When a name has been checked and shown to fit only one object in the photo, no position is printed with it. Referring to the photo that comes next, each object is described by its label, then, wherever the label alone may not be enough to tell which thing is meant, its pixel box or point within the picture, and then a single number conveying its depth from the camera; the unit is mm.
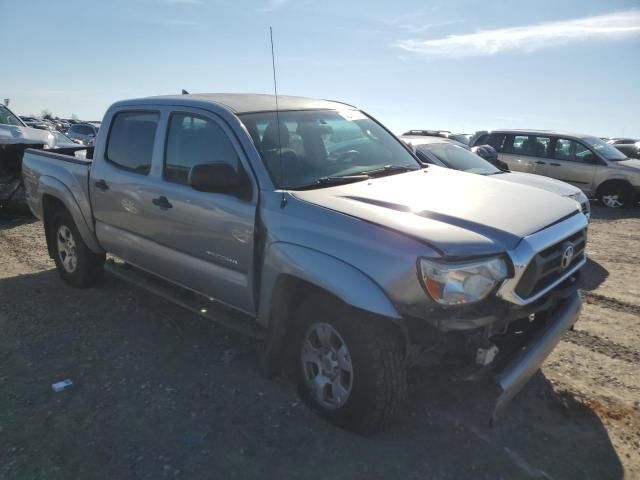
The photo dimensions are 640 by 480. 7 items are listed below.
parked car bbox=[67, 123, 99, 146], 22109
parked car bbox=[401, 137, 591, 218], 6973
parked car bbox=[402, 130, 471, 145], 21464
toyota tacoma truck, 2584
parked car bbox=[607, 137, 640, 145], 22875
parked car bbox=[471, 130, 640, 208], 11125
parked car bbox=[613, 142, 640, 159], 16656
